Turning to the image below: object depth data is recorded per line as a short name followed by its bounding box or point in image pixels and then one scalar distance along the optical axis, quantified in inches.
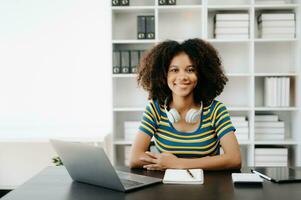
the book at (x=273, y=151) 138.7
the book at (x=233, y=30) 138.5
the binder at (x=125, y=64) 138.9
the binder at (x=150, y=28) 138.1
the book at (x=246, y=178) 54.5
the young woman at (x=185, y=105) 78.4
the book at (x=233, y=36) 138.5
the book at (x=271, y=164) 138.1
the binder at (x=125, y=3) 137.9
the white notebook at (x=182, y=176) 55.4
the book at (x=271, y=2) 142.6
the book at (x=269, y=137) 140.8
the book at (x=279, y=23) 138.0
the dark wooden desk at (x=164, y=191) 48.9
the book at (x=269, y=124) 140.8
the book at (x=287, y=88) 139.1
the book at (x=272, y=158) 138.9
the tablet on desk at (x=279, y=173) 56.0
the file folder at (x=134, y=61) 138.4
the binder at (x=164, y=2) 138.1
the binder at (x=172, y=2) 138.1
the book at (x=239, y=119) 140.8
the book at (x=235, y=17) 137.9
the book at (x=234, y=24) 138.2
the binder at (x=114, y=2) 137.5
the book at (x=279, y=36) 138.3
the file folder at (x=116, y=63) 138.7
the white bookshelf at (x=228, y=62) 141.9
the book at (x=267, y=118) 142.5
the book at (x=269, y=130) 140.8
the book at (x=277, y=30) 138.3
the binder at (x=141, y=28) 138.2
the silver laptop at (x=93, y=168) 50.7
